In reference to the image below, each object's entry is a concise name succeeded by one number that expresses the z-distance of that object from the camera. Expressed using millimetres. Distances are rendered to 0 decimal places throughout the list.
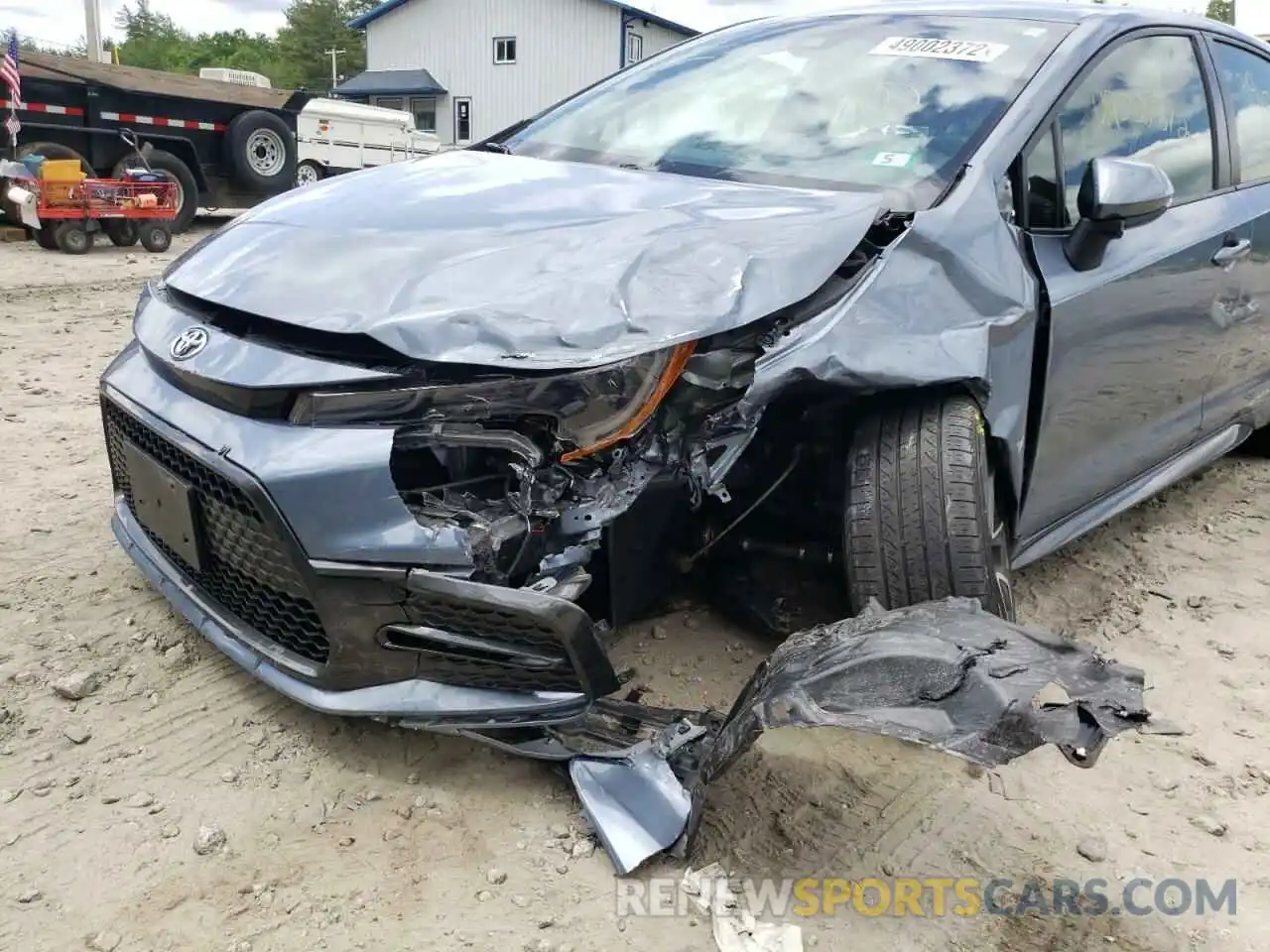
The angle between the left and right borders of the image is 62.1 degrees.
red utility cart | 10023
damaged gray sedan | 1934
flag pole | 10406
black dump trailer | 11203
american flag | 10359
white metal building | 29250
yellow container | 9945
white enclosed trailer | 16859
